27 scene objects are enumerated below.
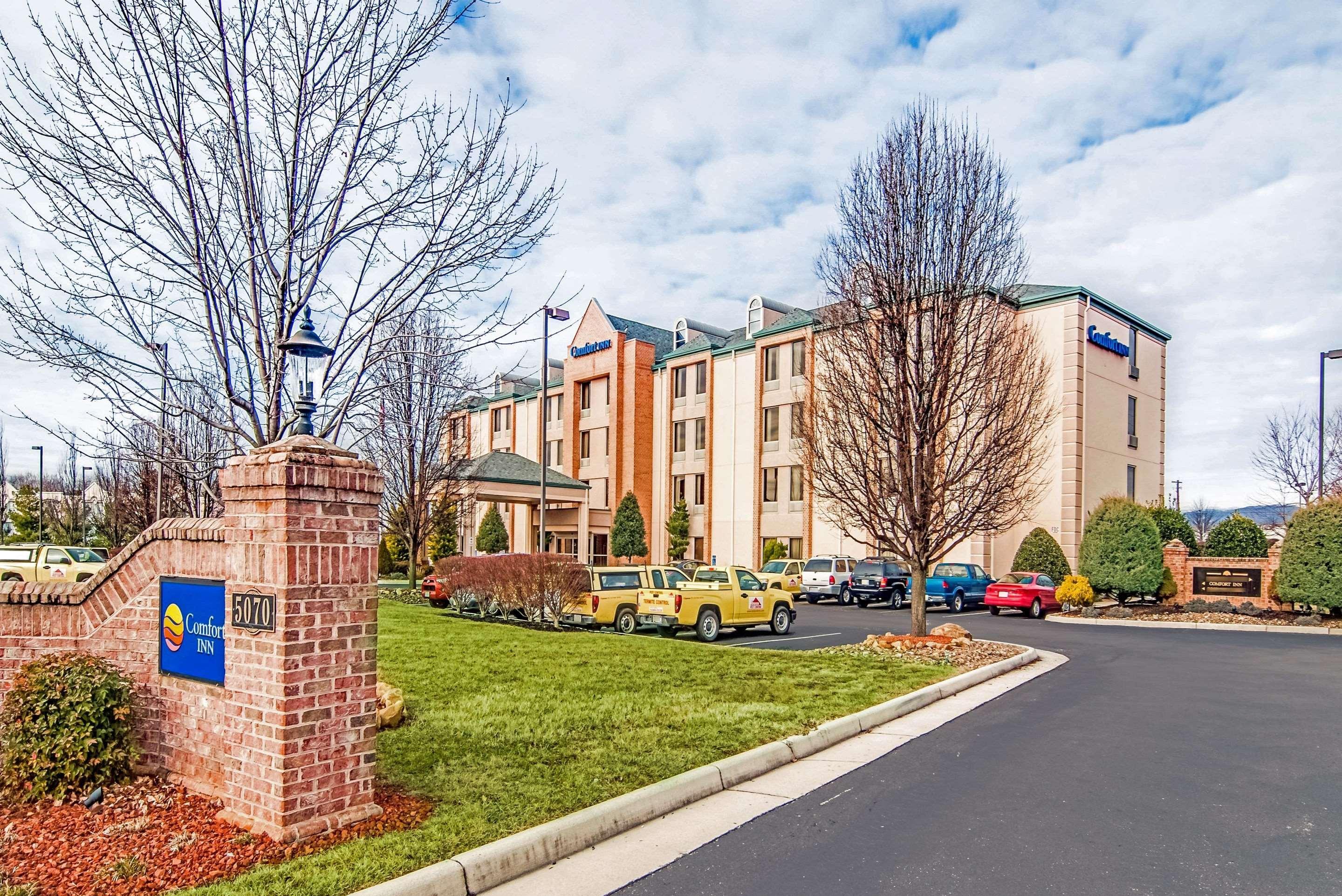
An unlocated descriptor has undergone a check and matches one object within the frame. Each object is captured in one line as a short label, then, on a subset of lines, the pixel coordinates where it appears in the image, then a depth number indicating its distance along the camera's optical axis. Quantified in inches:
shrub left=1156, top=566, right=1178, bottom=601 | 1146.0
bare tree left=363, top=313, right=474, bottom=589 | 935.7
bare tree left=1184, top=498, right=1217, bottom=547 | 2891.2
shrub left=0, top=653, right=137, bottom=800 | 239.8
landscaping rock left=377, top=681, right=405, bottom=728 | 336.2
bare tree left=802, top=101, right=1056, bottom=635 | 650.8
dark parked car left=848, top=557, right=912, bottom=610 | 1232.2
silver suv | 1286.9
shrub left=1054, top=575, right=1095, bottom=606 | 1087.6
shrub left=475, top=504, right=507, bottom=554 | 2112.5
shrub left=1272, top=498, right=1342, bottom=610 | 951.6
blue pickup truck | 1186.0
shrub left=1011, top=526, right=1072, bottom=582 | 1257.4
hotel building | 1354.6
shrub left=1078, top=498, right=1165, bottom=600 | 1084.5
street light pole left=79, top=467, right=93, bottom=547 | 1870.1
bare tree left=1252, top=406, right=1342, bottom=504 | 1536.7
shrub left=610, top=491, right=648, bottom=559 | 1879.9
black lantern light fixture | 237.0
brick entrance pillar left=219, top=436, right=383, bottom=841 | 214.7
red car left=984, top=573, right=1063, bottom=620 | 1085.8
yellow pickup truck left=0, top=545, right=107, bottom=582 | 996.6
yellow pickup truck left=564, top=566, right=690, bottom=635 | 780.0
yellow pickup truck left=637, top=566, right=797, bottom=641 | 743.7
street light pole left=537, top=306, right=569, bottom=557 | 943.7
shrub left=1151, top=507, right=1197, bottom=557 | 1299.2
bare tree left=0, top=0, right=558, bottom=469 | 270.7
